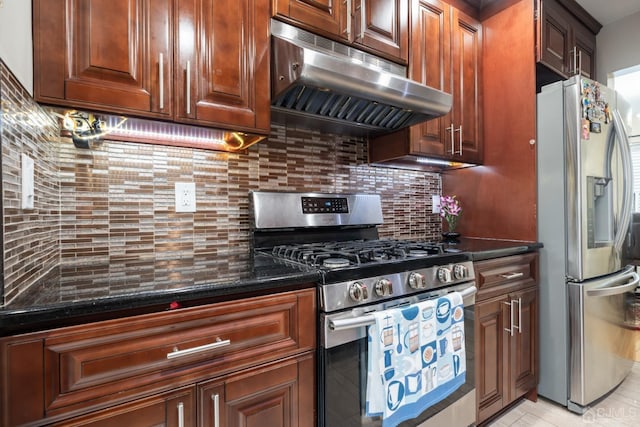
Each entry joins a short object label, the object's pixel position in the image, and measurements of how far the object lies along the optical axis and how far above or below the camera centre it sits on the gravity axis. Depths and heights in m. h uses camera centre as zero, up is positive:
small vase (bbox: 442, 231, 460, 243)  2.21 -0.17
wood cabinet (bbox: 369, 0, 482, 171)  1.81 +0.80
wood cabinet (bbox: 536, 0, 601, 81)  1.95 +1.18
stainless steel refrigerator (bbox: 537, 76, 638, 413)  1.78 -0.15
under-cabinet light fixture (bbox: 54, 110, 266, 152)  1.22 +0.34
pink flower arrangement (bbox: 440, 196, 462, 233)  2.25 +0.01
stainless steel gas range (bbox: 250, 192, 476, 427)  1.06 -0.25
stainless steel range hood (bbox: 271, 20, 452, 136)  1.26 +0.54
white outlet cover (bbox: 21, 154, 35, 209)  0.85 +0.09
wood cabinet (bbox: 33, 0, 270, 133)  0.96 +0.54
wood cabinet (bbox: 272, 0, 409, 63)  1.41 +0.93
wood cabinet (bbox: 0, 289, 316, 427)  0.68 -0.39
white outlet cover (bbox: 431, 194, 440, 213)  2.41 +0.06
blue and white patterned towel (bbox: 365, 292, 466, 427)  1.11 -0.56
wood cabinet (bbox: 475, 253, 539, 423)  1.59 -0.66
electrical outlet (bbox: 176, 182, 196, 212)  1.45 +0.08
